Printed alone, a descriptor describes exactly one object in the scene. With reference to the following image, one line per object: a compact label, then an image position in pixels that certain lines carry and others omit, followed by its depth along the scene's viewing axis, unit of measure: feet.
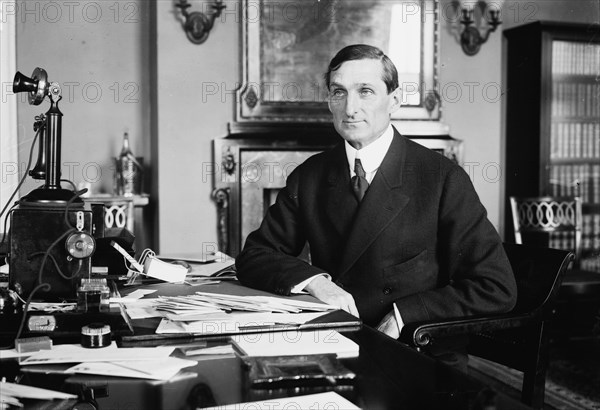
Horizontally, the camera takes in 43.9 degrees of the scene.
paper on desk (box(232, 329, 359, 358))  4.42
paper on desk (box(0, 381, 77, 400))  3.57
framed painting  16.96
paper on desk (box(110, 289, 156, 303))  5.88
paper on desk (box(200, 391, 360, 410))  3.47
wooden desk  3.54
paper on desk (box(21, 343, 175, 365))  4.19
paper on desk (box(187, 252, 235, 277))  7.50
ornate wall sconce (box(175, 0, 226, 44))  16.38
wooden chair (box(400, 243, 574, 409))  6.12
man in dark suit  6.51
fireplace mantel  16.81
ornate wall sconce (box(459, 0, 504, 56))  17.94
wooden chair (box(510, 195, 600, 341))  13.85
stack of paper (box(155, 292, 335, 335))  4.92
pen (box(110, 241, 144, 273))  6.91
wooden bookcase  18.37
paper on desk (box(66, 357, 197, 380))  3.92
